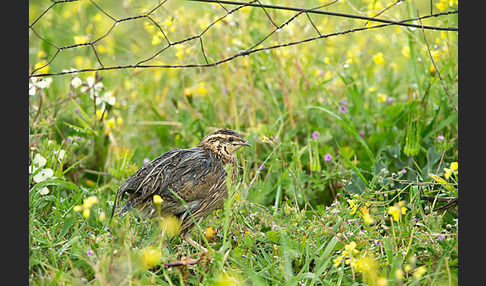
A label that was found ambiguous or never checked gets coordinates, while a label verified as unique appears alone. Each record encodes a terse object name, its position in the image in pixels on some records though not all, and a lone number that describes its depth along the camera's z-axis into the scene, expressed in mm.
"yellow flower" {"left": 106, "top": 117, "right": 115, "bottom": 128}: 11586
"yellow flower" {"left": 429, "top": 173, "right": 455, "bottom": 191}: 7835
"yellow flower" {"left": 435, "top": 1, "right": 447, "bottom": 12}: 10017
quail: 8578
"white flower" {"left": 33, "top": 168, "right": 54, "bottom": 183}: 9209
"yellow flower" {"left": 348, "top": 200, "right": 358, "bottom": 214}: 7879
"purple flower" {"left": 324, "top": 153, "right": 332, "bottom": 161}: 10658
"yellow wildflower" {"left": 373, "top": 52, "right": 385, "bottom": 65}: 11320
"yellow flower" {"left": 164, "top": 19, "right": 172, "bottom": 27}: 10920
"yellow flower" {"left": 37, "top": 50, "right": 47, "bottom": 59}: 13570
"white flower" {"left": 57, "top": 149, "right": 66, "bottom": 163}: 9969
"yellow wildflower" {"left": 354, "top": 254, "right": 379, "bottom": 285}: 6802
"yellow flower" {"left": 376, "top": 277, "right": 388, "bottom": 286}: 5805
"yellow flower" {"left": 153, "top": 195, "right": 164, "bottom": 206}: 6853
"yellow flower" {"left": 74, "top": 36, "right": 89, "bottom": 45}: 11812
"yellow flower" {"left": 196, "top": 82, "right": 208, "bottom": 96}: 12547
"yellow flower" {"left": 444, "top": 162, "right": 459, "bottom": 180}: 7374
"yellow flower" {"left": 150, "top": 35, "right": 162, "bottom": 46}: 11566
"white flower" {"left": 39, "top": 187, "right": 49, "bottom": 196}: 9081
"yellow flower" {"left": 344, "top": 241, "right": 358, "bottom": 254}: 6906
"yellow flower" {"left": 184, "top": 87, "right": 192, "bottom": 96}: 12328
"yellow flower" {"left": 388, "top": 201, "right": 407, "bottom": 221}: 6330
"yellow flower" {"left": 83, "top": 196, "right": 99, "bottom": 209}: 6391
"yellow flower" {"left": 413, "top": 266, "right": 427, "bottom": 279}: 6061
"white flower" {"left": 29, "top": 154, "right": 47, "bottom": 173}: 9305
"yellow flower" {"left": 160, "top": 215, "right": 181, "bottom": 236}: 8258
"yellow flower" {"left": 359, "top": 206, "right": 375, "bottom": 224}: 7092
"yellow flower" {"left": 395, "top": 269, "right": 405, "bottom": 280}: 5680
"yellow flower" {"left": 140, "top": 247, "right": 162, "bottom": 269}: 6203
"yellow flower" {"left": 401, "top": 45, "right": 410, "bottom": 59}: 12037
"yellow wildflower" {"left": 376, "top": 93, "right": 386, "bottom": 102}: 12641
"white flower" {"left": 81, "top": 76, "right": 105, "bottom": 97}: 11415
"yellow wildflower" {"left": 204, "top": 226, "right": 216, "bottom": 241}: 8211
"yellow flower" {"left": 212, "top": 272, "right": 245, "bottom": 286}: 6115
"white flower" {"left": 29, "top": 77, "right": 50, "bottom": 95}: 9953
